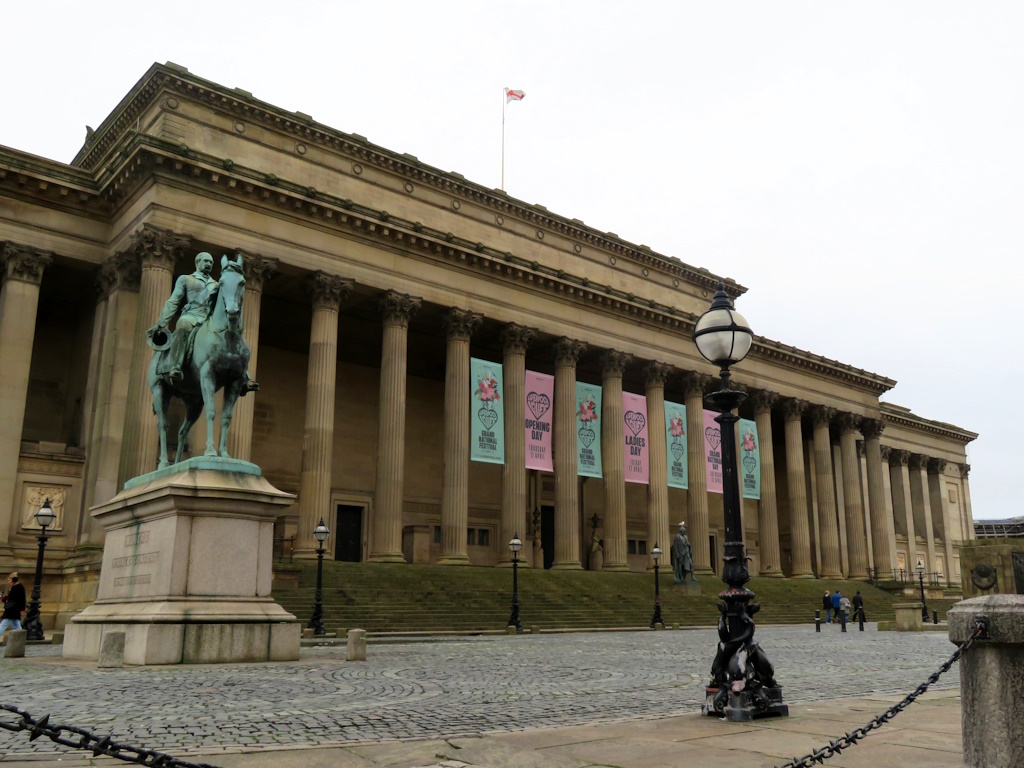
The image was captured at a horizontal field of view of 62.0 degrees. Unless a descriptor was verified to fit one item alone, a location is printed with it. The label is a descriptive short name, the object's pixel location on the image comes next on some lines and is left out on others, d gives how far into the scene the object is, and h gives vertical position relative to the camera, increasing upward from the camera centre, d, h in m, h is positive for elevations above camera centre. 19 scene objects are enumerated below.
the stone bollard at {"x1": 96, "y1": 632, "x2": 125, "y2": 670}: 13.14 -1.16
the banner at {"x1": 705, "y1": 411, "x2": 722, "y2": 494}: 47.34 +6.68
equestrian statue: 15.40 +4.08
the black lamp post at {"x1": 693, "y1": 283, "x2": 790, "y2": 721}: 8.66 -0.20
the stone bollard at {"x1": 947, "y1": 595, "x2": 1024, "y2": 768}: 4.54 -0.54
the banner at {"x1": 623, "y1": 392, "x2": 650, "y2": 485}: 43.43 +7.11
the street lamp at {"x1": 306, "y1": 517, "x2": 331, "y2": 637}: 24.16 -1.15
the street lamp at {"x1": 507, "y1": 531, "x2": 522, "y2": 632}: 28.66 -1.24
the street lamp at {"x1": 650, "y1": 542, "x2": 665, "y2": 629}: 32.40 -1.38
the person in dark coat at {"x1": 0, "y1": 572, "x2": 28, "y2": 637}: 20.92 -0.85
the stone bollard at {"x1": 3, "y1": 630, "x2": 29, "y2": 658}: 15.82 -1.33
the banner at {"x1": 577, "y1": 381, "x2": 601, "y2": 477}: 41.69 +7.15
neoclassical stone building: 31.11 +11.21
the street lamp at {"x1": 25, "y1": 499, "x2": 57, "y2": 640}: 23.55 -0.93
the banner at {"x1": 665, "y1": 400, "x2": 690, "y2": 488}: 45.52 +7.06
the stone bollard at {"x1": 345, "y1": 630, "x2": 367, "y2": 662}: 15.46 -1.25
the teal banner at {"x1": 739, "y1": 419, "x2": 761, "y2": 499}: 47.84 +6.67
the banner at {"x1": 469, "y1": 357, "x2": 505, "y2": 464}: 37.06 +6.99
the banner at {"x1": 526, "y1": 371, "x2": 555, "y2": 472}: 39.53 +7.19
